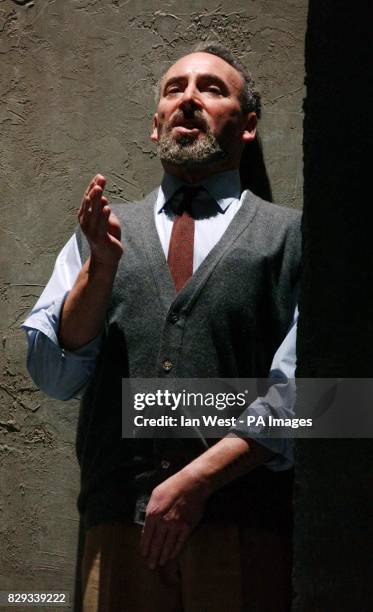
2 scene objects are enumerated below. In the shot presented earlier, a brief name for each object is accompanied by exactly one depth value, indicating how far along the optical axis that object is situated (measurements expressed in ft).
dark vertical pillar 14.54
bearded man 16.14
